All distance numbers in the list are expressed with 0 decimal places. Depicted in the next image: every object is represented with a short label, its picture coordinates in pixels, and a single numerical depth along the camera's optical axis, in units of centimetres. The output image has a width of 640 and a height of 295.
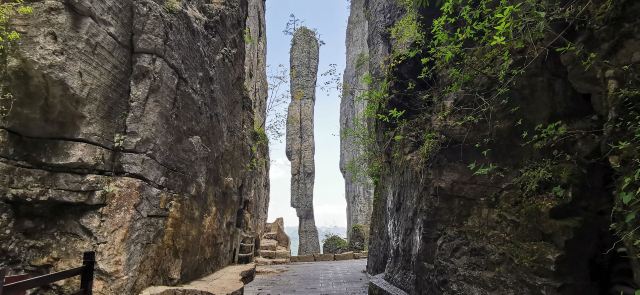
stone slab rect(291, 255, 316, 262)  2159
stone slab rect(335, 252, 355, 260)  2250
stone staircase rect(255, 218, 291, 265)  1864
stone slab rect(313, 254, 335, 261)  2214
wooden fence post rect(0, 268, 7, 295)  272
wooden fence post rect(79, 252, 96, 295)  425
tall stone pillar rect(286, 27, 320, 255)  3762
